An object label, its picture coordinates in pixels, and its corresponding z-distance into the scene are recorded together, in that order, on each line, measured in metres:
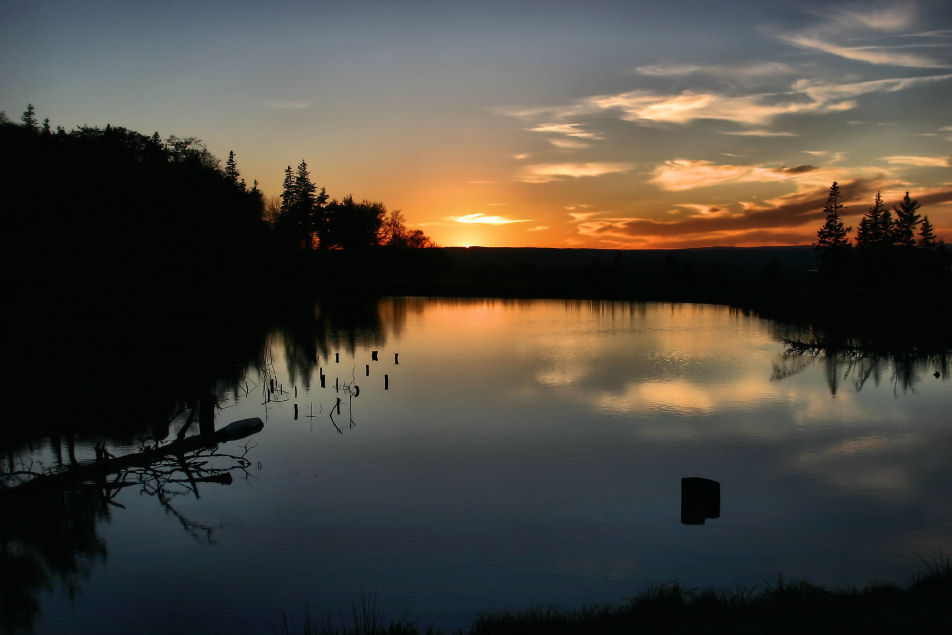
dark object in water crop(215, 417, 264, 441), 21.91
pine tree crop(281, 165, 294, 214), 125.88
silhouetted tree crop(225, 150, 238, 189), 97.61
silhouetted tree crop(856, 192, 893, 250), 95.00
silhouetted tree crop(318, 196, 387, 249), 124.69
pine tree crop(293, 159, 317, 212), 125.12
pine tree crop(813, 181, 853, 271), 97.31
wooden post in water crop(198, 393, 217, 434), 21.06
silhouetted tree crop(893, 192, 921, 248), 95.50
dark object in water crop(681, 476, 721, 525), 15.78
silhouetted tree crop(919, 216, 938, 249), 97.50
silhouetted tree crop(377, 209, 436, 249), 142.88
